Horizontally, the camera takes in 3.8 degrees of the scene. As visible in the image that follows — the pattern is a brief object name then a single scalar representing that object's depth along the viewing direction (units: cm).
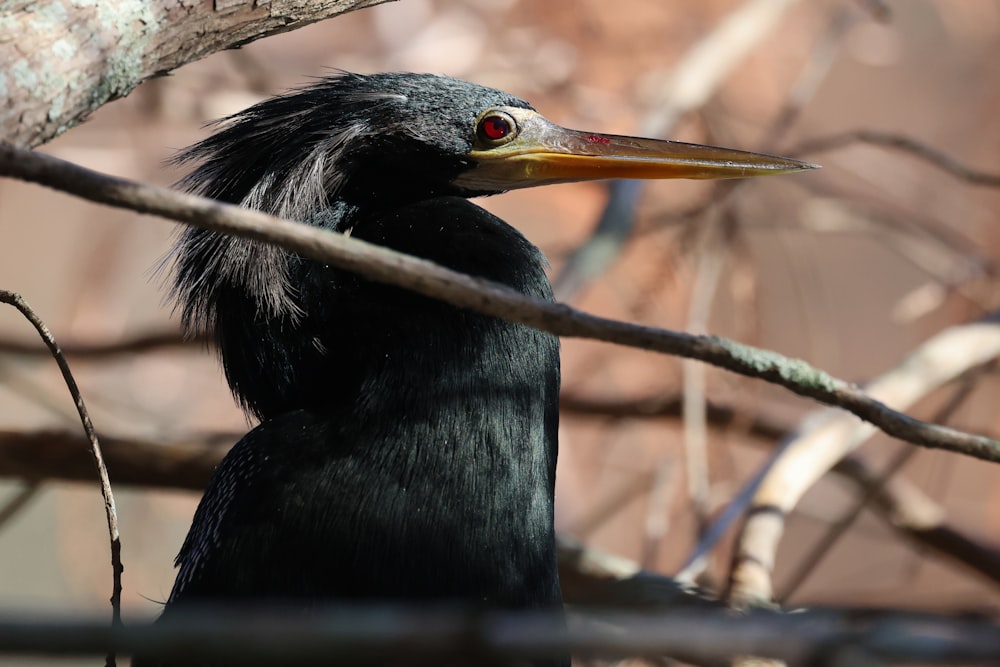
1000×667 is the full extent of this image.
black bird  389
